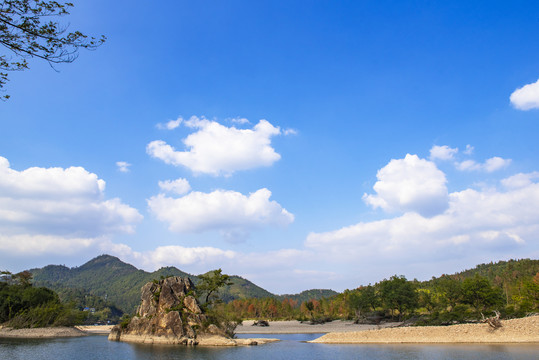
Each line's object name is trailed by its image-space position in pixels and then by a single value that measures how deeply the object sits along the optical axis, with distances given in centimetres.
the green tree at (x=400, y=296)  10088
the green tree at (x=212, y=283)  7281
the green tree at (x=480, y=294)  7894
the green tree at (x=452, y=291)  8754
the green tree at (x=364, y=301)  11812
